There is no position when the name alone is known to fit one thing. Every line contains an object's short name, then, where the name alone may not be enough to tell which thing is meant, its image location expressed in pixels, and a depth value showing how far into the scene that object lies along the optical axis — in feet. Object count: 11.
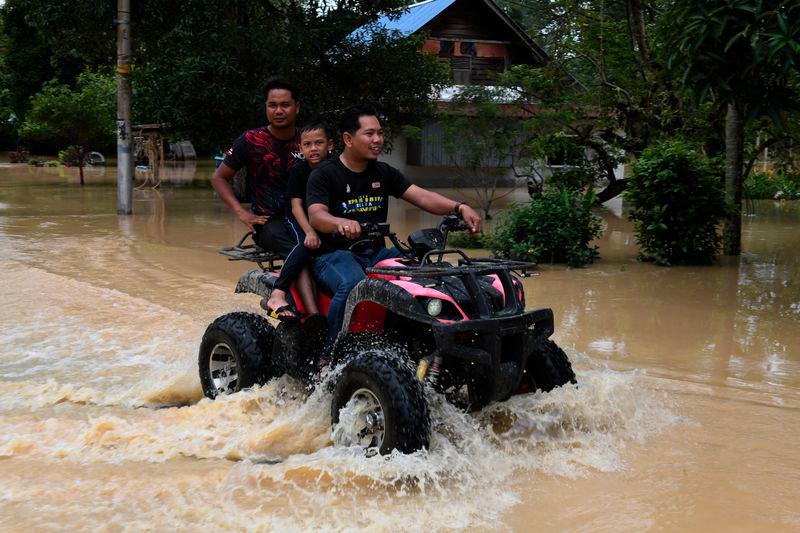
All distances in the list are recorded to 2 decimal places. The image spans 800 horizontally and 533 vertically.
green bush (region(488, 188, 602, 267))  36.60
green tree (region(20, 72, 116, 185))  86.01
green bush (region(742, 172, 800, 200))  72.43
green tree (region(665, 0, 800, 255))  21.59
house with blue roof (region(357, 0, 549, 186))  85.15
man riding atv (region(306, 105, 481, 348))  15.71
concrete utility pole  57.00
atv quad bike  13.48
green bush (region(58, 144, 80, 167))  117.70
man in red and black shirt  18.88
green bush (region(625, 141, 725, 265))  36.37
